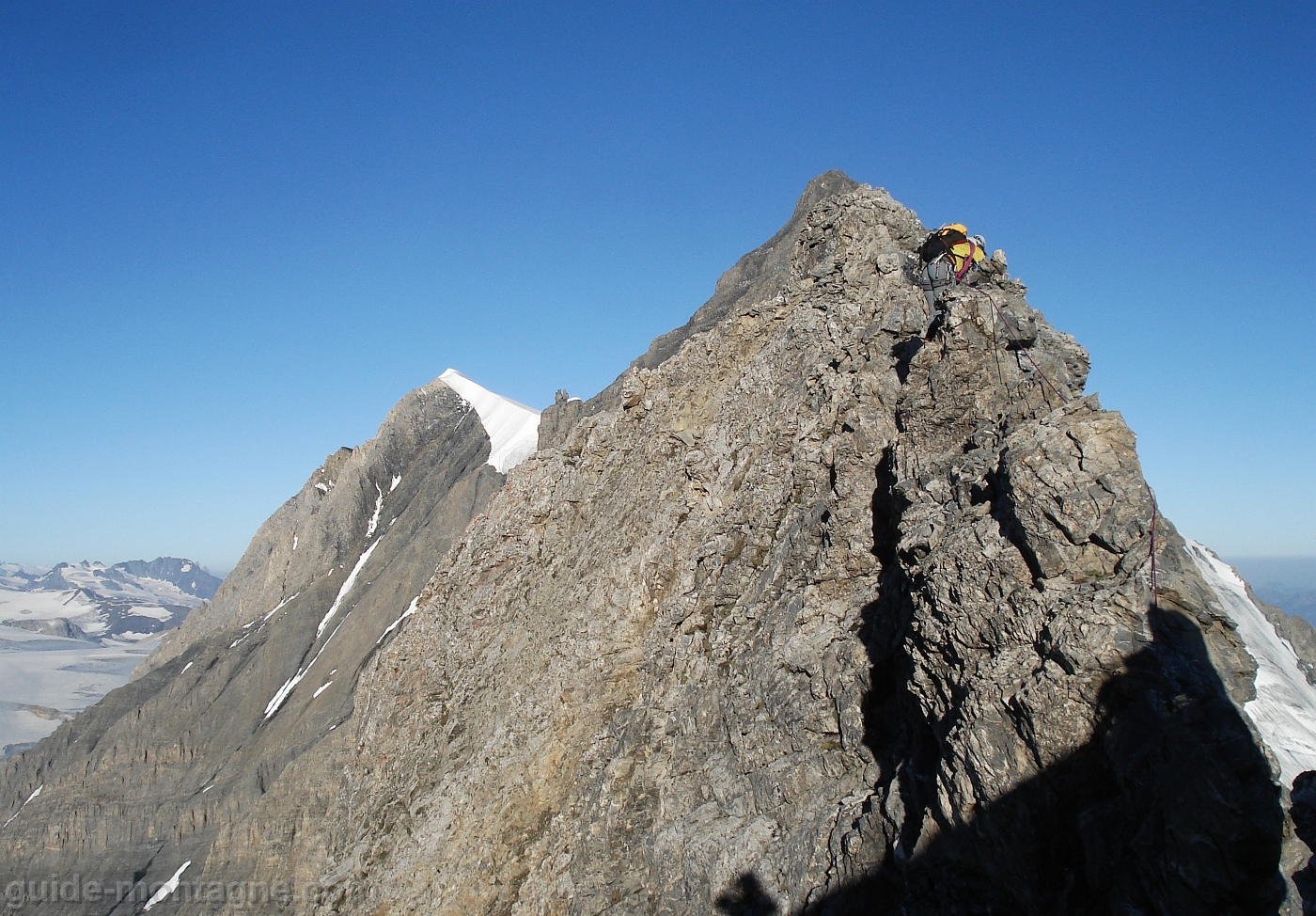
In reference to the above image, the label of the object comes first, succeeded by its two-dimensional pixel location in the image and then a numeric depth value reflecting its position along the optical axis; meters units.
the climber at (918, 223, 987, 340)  15.35
